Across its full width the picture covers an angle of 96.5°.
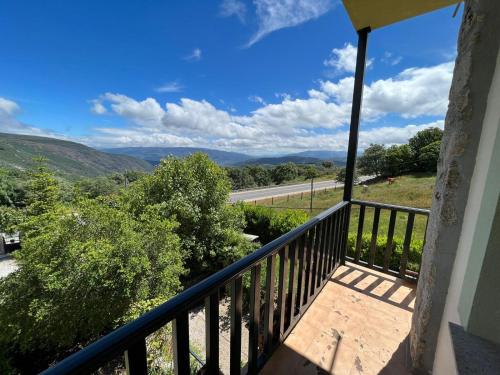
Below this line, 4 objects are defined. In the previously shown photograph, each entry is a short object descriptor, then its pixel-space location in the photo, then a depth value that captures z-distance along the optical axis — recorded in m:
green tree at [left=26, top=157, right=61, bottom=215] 7.64
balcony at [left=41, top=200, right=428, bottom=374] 0.62
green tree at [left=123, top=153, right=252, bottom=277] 7.66
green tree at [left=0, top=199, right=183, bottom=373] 4.63
